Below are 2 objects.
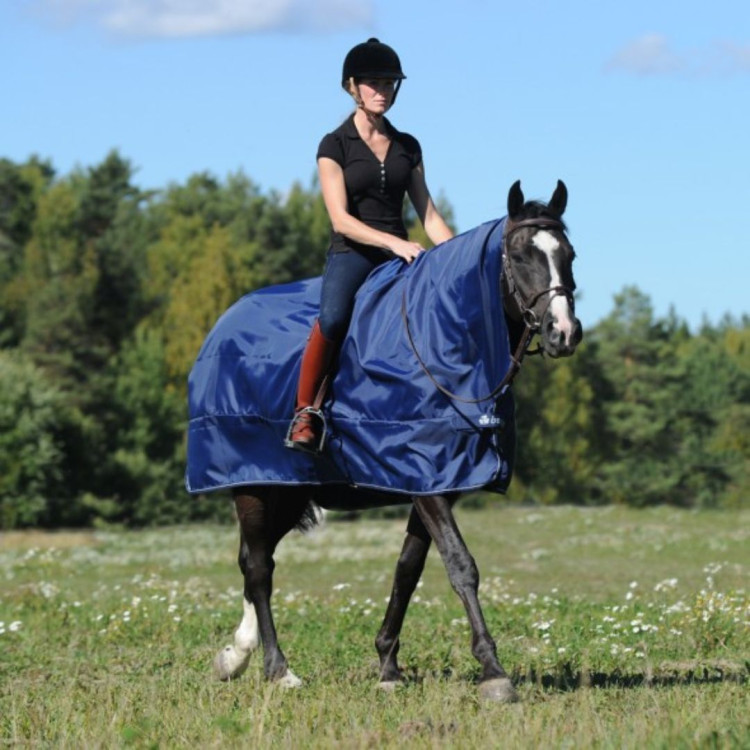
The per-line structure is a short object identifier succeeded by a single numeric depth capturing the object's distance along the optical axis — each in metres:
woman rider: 19.59
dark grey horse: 17.17
